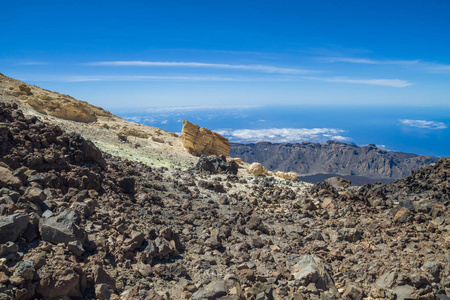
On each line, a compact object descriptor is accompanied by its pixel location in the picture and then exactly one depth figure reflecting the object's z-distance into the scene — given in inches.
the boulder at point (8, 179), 255.6
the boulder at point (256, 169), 944.9
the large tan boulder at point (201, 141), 1145.4
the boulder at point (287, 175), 985.7
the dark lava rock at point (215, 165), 800.3
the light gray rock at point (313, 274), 251.1
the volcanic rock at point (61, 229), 211.3
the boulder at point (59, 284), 167.3
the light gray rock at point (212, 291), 211.9
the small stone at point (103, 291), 188.5
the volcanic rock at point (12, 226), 190.9
